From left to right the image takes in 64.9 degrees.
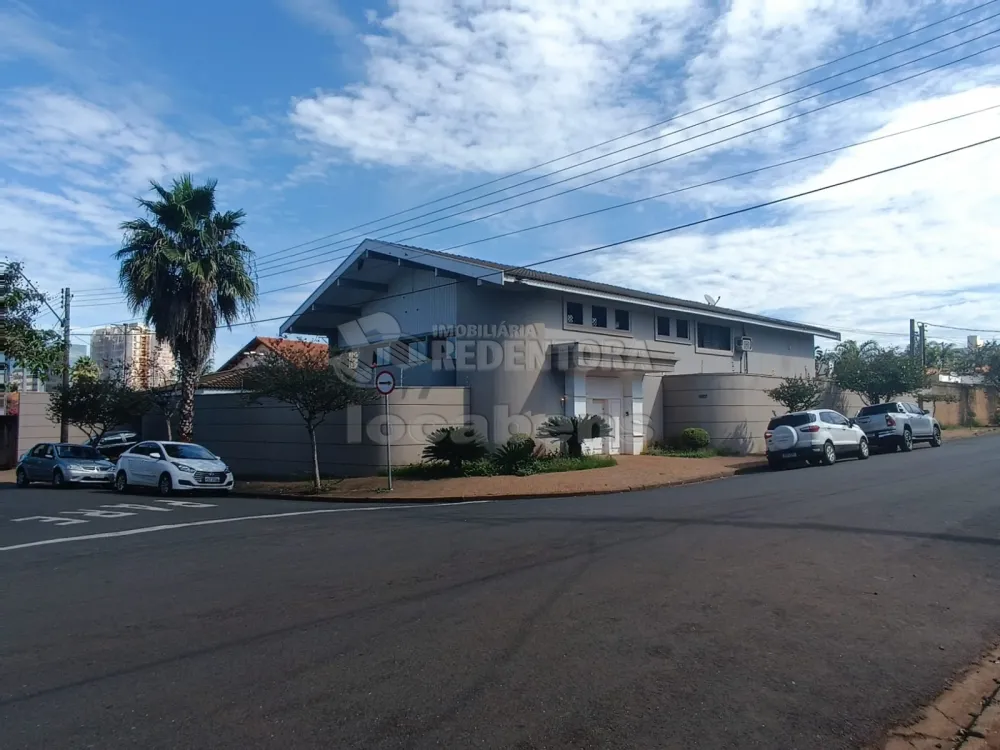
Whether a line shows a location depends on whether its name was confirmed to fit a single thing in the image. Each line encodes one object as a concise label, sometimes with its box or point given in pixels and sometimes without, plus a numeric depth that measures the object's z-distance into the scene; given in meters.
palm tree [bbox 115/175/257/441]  23.34
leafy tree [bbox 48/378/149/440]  28.16
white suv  22.03
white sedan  20.50
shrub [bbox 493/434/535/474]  20.58
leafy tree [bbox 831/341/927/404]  32.25
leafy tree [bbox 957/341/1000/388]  47.56
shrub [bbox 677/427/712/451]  26.09
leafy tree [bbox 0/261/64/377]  17.81
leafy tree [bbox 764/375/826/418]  28.06
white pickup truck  26.50
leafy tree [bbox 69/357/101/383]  39.47
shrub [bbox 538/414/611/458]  22.56
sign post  18.52
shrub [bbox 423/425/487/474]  20.98
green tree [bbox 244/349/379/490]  19.38
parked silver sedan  24.31
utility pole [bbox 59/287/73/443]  30.56
